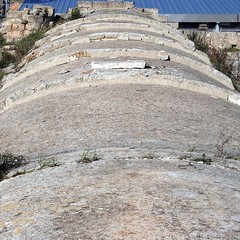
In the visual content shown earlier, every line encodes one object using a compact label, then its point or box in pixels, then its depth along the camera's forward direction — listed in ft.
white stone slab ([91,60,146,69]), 22.71
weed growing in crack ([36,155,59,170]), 13.19
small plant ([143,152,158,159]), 13.34
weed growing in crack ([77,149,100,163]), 13.16
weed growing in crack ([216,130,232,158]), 14.74
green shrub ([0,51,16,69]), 34.78
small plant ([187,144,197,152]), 14.73
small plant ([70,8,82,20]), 42.55
